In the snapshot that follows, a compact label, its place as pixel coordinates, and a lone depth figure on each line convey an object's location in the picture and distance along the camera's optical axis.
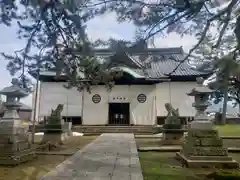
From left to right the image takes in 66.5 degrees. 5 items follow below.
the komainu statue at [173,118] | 8.44
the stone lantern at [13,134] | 4.55
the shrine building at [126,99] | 14.47
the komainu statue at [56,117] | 8.18
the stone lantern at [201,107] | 4.79
